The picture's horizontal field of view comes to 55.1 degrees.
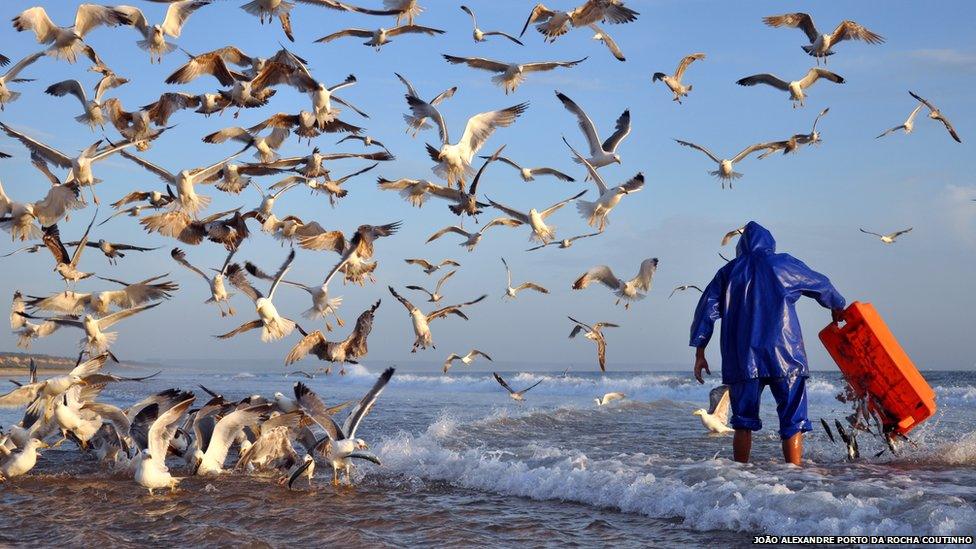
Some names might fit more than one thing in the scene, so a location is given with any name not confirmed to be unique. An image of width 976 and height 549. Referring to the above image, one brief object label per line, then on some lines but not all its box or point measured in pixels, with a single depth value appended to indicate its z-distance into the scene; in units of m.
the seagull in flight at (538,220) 11.96
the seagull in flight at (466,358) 14.39
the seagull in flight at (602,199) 11.36
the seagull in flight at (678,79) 13.38
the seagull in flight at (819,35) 14.00
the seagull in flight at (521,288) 14.62
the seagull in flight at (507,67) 12.01
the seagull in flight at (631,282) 12.63
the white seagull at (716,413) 10.30
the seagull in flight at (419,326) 11.91
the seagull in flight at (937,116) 15.31
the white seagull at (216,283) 11.03
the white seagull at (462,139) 11.23
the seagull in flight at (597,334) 13.48
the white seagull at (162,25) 11.93
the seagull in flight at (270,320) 10.69
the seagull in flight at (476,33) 13.20
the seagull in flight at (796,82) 14.35
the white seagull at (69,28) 11.80
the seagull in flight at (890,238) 17.10
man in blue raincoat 7.53
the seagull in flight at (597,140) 11.77
